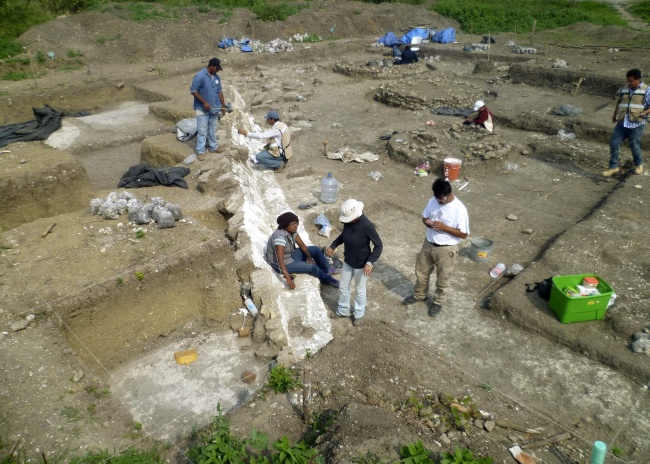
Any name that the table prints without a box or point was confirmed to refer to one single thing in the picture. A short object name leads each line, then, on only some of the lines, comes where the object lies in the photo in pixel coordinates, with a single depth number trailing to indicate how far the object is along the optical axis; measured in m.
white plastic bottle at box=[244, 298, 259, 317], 5.72
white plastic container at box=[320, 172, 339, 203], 8.28
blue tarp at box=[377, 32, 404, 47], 23.80
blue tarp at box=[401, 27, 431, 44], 23.85
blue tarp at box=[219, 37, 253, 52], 21.29
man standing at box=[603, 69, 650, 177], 7.93
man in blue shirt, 8.39
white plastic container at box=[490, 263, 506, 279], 6.29
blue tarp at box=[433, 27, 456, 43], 24.39
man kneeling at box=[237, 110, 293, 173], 9.21
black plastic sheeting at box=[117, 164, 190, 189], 7.74
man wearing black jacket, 4.91
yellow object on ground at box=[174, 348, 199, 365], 5.29
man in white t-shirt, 5.11
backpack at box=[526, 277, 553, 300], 5.46
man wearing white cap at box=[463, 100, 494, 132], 11.16
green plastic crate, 5.00
